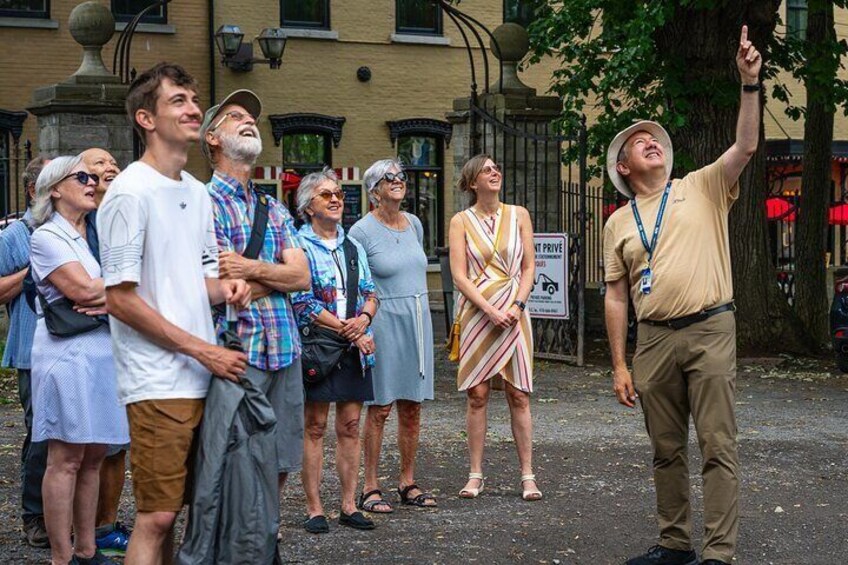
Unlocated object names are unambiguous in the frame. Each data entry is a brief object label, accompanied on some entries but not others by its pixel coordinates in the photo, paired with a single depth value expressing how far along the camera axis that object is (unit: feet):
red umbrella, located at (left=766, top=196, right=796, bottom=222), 84.12
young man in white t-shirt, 16.34
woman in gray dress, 27.63
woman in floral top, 25.26
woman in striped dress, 28.84
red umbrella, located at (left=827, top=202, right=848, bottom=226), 93.57
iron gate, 56.13
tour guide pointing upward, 21.89
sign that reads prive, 54.24
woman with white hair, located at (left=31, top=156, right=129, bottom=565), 21.30
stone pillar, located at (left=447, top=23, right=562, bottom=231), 57.82
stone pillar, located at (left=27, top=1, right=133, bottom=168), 52.19
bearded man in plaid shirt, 19.27
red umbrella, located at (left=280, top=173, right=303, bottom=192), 91.50
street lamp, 85.87
